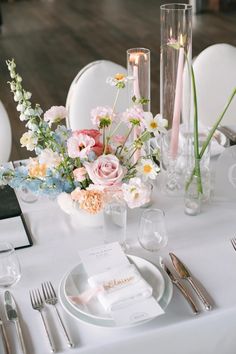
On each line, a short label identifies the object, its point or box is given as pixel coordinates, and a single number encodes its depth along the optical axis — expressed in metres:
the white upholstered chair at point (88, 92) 2.29
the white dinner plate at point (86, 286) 1.16
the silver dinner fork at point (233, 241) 1.43
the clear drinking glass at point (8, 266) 1.30
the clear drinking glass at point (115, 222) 1.40
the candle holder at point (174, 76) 1.55
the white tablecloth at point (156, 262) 1.14
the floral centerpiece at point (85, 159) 1.34
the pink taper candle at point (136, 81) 1.58
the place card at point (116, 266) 1.13
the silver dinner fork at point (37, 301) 1.22
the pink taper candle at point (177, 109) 1.57
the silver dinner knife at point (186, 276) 1.21
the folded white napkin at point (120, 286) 1.17
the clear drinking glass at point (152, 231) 1.42
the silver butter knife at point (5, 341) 1.09
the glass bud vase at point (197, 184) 1.58
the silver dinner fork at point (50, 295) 1.23
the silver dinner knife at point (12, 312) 1.12
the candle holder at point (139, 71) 1.59
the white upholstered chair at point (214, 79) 2.47
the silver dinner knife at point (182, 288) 1.20
